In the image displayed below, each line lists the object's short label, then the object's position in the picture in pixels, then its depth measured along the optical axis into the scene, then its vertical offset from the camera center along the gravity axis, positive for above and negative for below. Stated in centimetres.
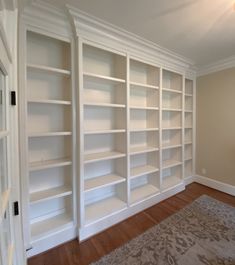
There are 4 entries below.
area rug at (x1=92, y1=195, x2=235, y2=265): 152 -130
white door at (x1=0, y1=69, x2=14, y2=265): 77 -29
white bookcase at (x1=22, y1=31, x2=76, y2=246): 165 -10
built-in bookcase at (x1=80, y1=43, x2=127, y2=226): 205 -8
